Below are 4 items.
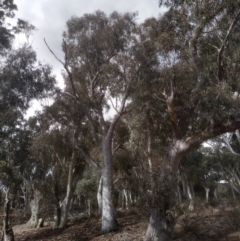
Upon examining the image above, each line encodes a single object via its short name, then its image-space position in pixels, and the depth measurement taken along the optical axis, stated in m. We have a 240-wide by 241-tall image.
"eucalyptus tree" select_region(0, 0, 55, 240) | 10.41
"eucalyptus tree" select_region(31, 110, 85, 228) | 11.58
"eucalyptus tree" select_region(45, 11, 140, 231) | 9.76
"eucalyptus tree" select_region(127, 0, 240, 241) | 6.64
